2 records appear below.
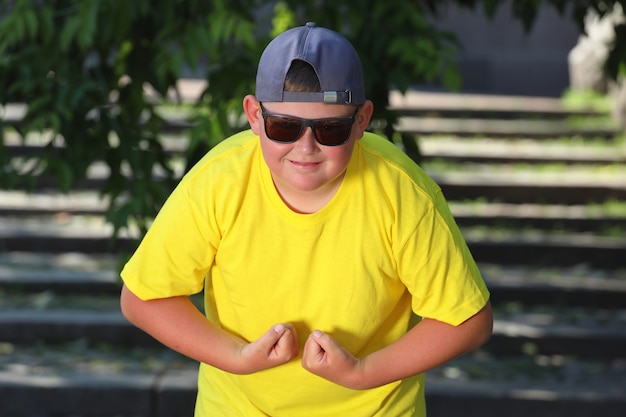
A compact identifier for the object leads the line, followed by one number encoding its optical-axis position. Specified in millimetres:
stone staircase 11203
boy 4121
